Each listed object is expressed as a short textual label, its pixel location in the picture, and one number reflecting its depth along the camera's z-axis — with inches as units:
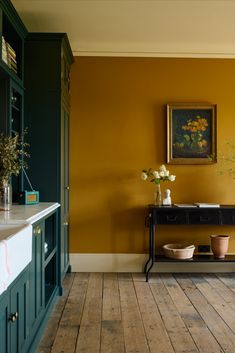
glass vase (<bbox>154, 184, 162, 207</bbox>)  155.0
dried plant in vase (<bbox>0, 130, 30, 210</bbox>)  105.4
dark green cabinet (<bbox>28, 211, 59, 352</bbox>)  85.4
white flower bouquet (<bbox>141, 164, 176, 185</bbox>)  154.3
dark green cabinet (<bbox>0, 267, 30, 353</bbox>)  60.4
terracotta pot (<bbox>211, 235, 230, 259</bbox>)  153.1
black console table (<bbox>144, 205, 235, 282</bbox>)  149.5
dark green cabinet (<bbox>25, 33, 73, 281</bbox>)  130.7
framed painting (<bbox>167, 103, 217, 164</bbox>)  162.9
